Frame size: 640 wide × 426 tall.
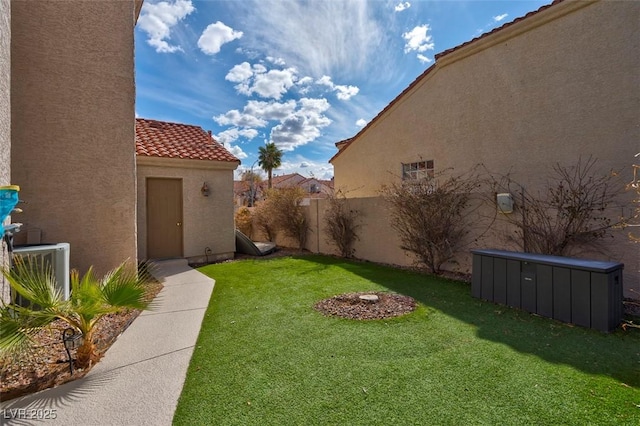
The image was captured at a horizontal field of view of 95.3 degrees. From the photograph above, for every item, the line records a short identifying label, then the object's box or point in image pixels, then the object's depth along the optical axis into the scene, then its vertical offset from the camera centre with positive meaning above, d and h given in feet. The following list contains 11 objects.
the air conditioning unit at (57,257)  18.22 -3.02
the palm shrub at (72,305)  11.47 -4.26
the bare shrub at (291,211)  52.70 -0.28
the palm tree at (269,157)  172.76 +31.18
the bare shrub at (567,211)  24.50 -0.20
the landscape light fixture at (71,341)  13.25 -6.05
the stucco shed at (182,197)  38.29 +1.86
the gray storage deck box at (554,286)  17.57 -5.32
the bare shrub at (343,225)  44.42 -2.41
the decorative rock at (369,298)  23.09 -7.14
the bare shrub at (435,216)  32.65 -0.78
